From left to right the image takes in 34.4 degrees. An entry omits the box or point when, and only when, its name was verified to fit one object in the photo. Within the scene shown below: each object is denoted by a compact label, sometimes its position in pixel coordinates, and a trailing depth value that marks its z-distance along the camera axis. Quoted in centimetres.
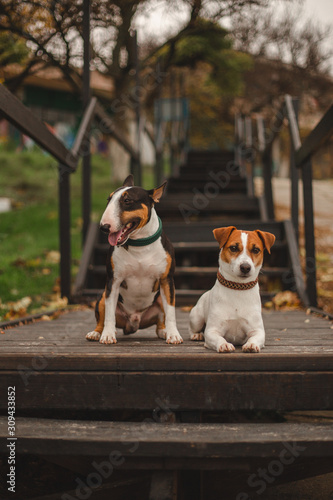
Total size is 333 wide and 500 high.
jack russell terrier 237
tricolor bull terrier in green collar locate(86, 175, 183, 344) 244
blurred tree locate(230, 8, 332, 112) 1902
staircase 459
